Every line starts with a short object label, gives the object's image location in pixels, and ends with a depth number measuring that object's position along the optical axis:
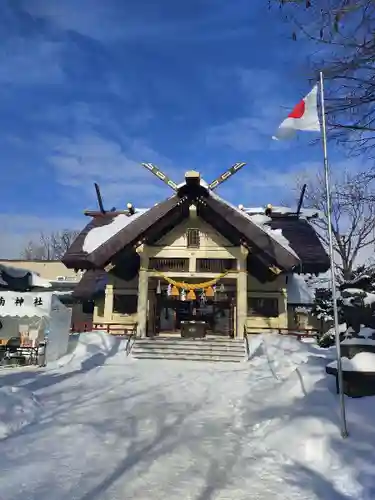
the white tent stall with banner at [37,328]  13.95
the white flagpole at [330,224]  6.40
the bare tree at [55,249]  57.31
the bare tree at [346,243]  29.66
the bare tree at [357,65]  4.57
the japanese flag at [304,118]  6.97
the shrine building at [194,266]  18.44
